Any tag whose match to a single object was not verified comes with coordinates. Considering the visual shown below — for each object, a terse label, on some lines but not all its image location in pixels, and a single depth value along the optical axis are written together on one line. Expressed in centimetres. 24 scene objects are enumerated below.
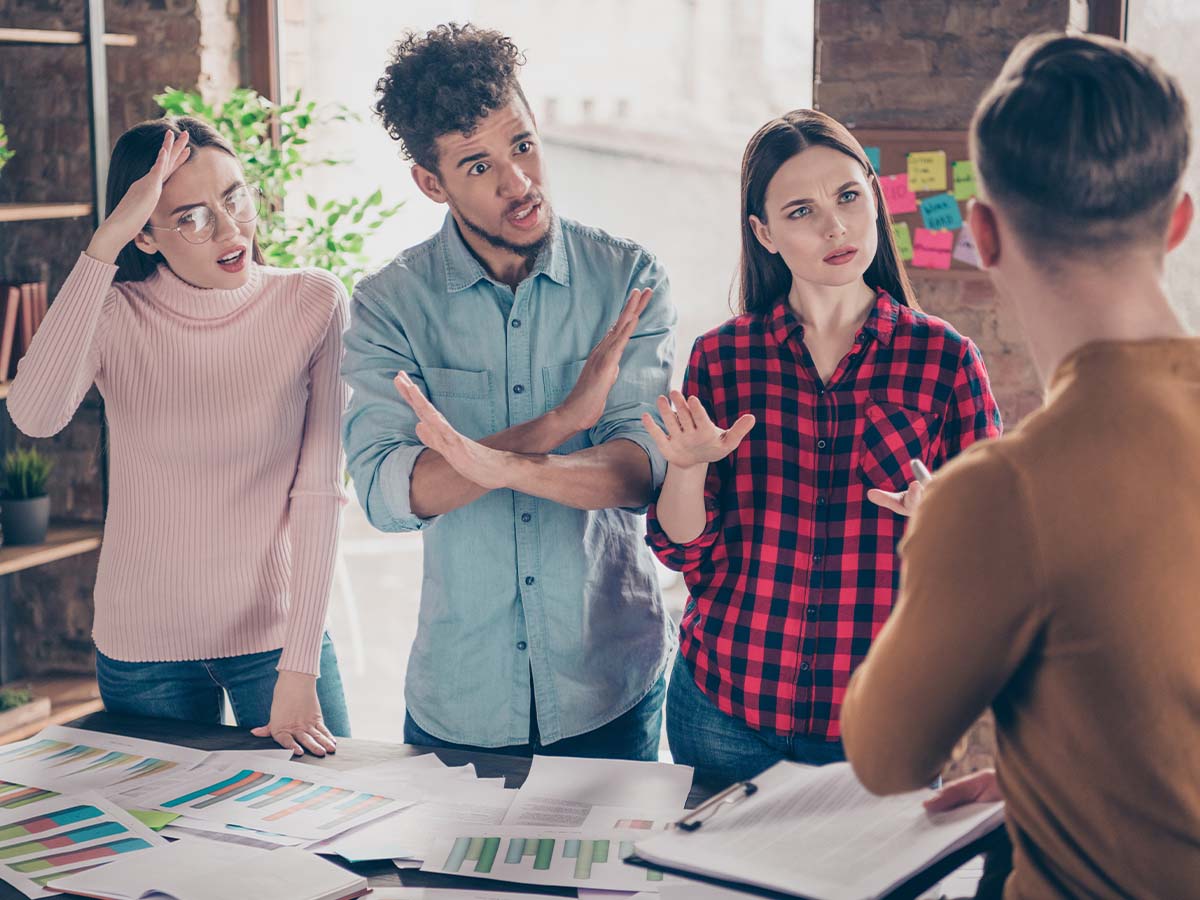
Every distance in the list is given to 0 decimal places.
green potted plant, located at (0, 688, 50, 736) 310
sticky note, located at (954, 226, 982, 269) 318
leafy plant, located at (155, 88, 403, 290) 330
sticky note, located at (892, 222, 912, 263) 323
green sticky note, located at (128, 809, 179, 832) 151
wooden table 137
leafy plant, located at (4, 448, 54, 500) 323
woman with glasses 198
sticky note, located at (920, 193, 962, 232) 321
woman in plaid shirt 174
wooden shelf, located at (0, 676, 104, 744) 317
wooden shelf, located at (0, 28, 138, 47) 304
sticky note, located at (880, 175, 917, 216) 323
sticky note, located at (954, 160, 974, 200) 316
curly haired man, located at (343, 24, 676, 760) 187
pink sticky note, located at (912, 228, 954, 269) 322
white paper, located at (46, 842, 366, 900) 132
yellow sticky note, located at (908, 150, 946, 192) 319
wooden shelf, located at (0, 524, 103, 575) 311
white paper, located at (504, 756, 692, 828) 149
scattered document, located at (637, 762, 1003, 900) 112
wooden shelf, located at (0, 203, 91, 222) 304
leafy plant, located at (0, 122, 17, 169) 302
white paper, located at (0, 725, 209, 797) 165
